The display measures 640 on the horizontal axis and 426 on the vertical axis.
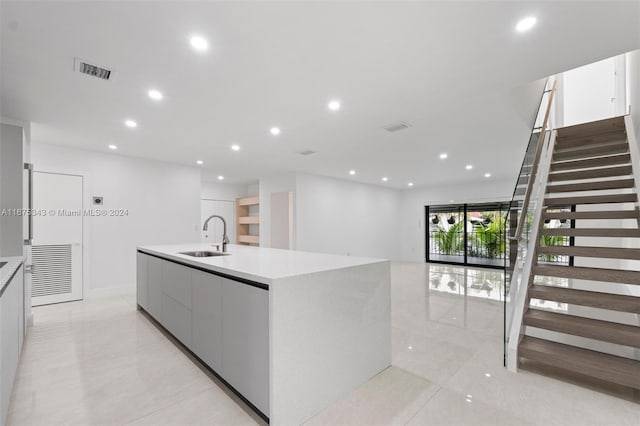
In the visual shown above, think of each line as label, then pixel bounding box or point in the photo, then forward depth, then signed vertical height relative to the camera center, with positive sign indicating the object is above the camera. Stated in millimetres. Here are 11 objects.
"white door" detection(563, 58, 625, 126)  5711 +2534
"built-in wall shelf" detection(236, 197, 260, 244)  8874 -208
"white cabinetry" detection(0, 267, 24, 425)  1699 -855
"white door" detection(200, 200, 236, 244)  8359 -81
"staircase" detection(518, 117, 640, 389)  2264 -572
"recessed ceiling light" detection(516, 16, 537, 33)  1859 +1250
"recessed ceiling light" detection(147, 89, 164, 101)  2881 +1218
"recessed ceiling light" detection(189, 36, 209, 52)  2062 +1249
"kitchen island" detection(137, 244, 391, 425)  1679 -752
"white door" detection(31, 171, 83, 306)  4430 -376
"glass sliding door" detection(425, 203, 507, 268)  8492 -608
